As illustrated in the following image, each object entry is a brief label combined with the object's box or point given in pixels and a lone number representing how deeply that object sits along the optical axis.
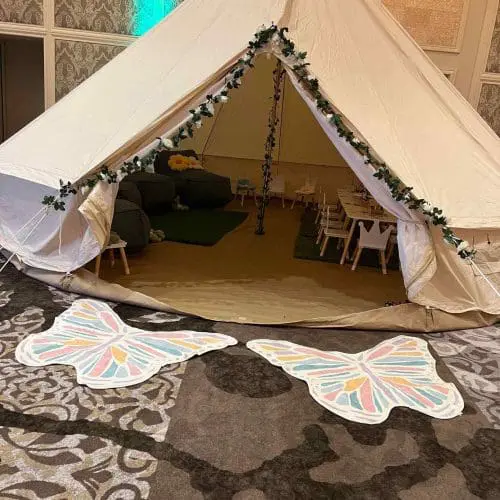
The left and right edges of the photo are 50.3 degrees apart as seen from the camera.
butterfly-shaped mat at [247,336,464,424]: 2.47
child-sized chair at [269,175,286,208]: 6.82
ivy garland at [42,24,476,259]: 3.11
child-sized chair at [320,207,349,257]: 4.68
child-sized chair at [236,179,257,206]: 6.79
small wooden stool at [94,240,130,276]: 3.59
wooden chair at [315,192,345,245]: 5.05
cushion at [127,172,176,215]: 5.49
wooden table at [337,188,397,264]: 4.53
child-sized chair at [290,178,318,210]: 6.65
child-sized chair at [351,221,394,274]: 4.30
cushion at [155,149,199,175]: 6.48
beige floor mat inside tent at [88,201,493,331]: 3.30
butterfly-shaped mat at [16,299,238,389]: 2.54
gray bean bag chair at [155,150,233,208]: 6.18
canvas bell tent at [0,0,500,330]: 3.17
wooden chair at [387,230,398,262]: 4.82
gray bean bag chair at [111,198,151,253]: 4.19
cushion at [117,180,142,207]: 4.96
